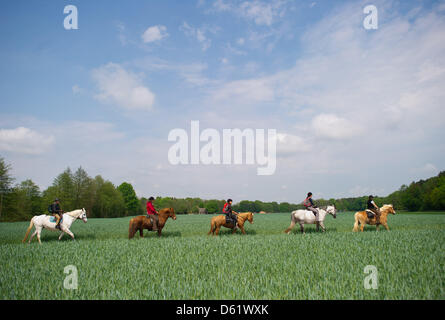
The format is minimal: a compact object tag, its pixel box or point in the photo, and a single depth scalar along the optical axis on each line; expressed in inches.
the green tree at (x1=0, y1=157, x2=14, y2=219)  1745.8
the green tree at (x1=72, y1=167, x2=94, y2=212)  2167.8
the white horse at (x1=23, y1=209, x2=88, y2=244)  532.1
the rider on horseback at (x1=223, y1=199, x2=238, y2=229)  564.7
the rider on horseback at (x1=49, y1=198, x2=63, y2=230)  529.3
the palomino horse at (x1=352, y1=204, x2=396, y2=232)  620.4
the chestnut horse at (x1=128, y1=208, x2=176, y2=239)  542.0
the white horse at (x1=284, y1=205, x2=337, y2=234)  606.2
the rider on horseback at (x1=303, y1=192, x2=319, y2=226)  588.1
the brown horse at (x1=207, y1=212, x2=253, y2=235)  594.9
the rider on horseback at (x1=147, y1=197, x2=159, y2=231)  556.7
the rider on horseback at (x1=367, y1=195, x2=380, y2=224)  617.9
